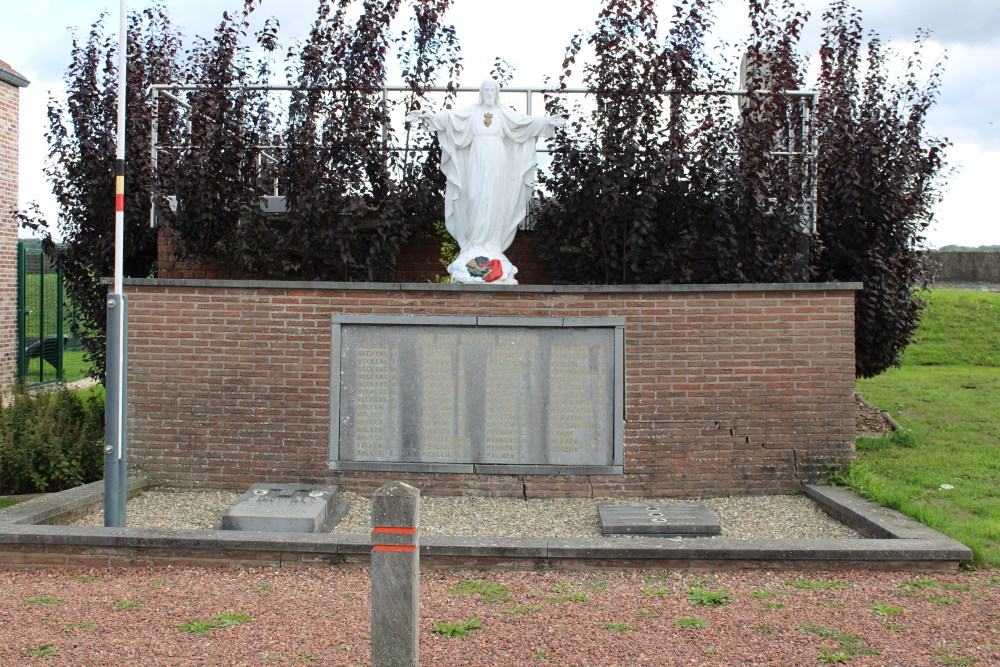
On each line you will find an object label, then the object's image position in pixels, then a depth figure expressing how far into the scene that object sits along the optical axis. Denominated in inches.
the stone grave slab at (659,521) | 266.5
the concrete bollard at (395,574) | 157.2
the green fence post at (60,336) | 669.9
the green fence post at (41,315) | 631.2
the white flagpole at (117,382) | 262.4
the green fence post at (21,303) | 639.1
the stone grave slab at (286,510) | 269.0
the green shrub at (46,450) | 341.4
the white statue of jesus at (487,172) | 336.8
